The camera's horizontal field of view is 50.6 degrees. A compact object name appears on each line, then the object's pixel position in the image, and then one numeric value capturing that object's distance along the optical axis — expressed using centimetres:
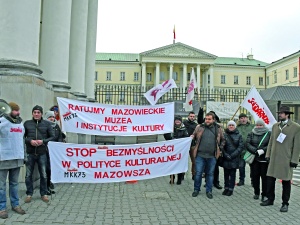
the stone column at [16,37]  784
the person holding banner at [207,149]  780
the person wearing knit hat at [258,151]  763
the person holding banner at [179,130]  936
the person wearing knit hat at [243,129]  938
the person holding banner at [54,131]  724
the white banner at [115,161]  703
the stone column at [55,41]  1106
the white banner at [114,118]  809
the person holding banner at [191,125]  988
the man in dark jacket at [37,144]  657
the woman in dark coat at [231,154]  805
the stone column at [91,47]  1859
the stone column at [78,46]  1455
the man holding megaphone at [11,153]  564
